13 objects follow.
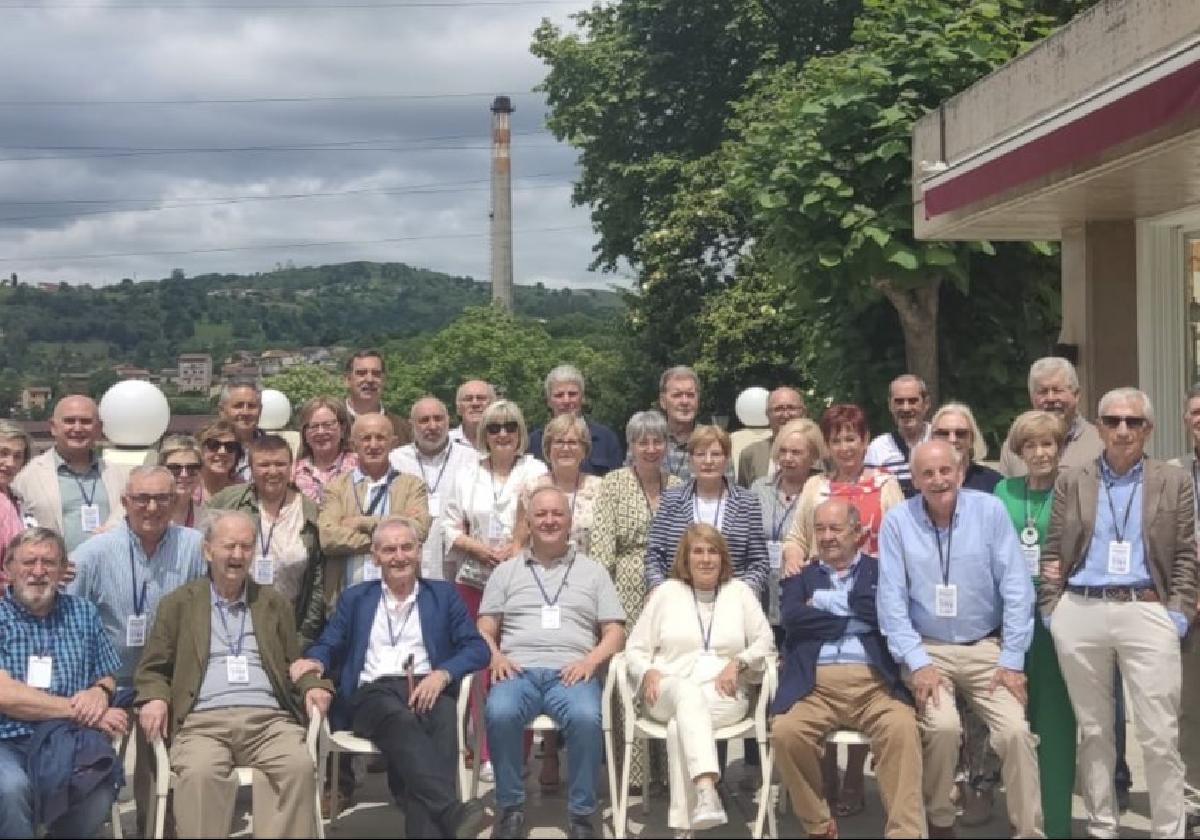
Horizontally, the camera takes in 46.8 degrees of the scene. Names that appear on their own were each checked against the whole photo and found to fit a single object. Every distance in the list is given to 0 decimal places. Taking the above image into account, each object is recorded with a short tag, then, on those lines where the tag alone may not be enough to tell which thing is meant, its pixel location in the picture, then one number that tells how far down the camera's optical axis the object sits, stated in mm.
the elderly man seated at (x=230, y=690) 5012
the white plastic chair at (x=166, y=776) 4977
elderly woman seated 5488
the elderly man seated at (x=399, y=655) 5355
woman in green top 5281
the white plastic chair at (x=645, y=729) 5348
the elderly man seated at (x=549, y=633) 5441
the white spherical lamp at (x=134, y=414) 7543
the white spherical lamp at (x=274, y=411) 10070
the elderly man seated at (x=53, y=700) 4867
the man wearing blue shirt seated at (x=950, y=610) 5133
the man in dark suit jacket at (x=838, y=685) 5070
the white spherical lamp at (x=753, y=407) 9836
